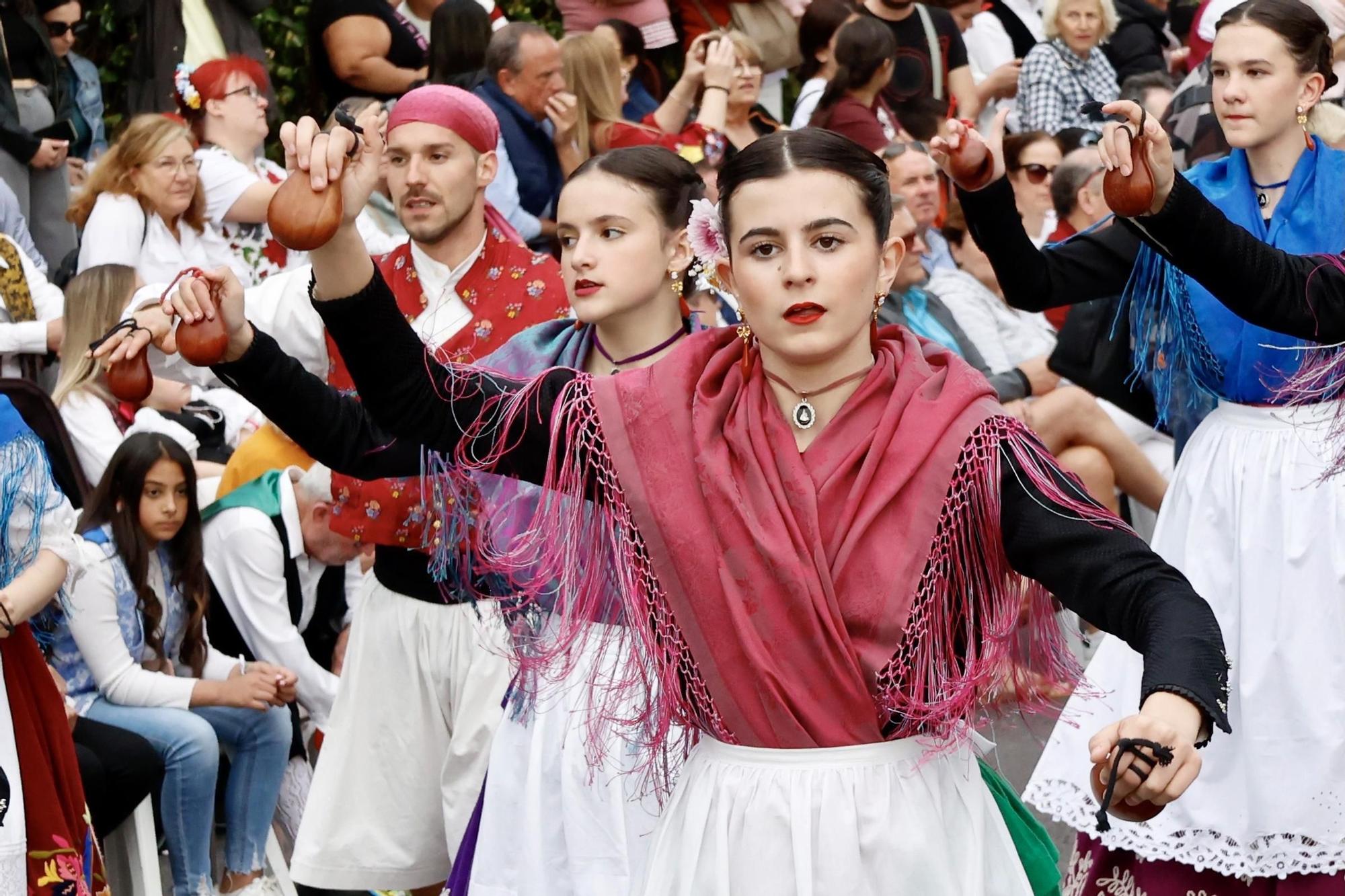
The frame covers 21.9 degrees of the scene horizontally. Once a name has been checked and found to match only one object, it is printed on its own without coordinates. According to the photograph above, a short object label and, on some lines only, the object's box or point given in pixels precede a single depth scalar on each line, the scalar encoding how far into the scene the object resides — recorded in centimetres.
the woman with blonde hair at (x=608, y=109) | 1487
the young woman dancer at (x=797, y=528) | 504
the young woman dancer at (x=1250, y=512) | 784
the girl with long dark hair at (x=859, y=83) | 1600
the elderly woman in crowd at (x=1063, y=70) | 1830
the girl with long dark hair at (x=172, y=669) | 986
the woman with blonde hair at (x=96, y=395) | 1120
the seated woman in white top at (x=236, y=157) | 1381
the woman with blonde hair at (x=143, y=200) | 1299
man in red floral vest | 882
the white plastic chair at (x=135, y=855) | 973
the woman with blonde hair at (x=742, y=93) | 1618
